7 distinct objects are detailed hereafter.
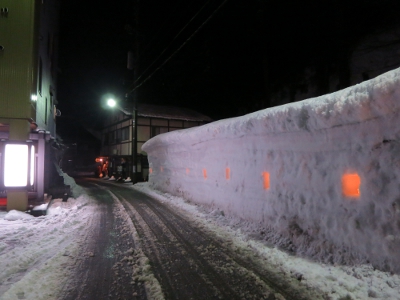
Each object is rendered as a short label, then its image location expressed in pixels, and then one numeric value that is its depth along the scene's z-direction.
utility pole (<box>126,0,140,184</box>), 20.31
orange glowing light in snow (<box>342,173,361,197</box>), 4.52
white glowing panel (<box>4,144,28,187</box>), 9.15
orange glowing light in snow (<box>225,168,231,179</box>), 8.85
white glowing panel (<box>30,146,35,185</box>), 9.89
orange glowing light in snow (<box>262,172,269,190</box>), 6.87
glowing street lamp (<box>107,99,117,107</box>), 20.28
